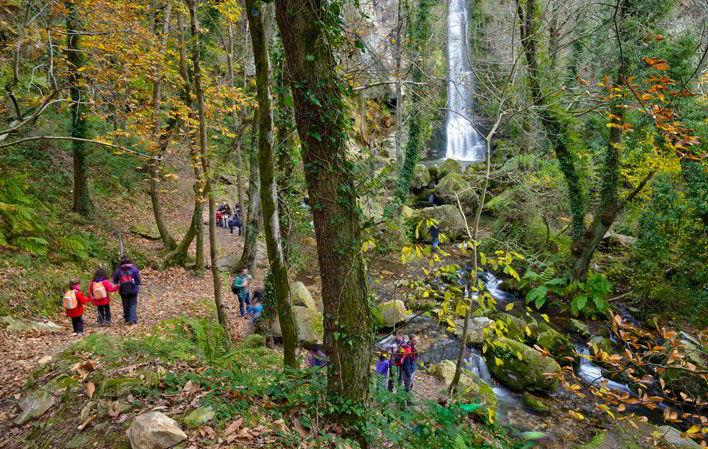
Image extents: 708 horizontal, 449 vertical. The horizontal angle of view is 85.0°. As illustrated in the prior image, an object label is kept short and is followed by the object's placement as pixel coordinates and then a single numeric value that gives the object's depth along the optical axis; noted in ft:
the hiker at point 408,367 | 26.22
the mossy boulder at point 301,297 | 36.63
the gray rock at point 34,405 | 14.07
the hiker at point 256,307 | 32.76
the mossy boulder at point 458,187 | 69.87
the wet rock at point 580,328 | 39.55
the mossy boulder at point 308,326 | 32.53
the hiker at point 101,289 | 26.08
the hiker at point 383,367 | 24.94
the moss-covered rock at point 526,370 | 31.81
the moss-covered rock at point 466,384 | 22.43
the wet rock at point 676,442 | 24.27
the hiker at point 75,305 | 24.30
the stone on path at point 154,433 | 10.74
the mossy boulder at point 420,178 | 79.15
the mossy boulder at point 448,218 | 62.44
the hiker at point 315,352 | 24.34
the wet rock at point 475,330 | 36.81
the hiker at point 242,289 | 34.14
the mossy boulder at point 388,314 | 38.50
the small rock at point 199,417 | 11.68
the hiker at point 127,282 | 26.37
